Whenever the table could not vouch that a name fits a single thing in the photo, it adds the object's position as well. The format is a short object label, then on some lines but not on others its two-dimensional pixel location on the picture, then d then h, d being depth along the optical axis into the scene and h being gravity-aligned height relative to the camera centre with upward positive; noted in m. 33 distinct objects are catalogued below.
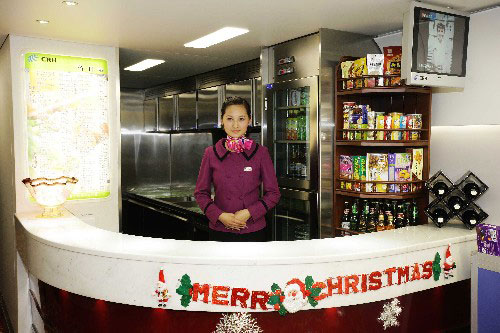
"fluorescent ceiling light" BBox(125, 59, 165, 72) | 4.90 +0.80
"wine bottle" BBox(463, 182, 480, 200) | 2.97 -0.37
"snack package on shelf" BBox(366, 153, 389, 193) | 3.32 -0.26
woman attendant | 2.86 -0.31
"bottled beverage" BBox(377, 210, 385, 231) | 3.38 -0.66
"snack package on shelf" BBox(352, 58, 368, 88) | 3.30 +0.48
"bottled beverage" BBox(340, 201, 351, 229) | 3.60 -0.66
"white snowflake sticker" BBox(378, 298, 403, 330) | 2.34 -0.93
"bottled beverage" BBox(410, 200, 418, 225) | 3.44 -0.60
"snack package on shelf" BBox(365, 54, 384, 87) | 3.23 +0.49
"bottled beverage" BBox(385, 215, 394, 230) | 3.36 -0.65
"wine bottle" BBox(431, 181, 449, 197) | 3.04 -0.36
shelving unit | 3.27 +0.02
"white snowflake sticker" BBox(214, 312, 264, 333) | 2.09 -0.87
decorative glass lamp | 3.20 -0.39
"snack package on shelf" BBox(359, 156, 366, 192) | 3.41 -0.25
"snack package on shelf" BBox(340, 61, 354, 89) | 3.44 +0.48
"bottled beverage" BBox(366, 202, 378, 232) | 3.44 -0.65
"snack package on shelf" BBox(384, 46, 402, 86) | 3.21 +0.51
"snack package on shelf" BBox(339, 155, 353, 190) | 3.50 -0.28
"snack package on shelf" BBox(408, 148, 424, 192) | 3.36 -0.22
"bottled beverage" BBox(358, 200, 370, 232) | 3.49 -0.64
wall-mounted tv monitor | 2.86 +0.58
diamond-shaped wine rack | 2.92 -0.43
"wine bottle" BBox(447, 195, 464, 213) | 2.95 -0.45
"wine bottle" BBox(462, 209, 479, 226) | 2.86 -0.52
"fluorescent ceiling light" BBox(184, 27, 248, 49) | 3.56 +0.82
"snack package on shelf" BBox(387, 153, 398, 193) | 3.31 -0.21
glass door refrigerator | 3.74 -0.15
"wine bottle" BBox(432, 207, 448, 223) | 2.94 -0.52
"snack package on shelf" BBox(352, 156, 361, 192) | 3.42 -0.28
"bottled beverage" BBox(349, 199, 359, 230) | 3.58 -0.64
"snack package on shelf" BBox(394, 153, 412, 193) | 3.30 -0.26
